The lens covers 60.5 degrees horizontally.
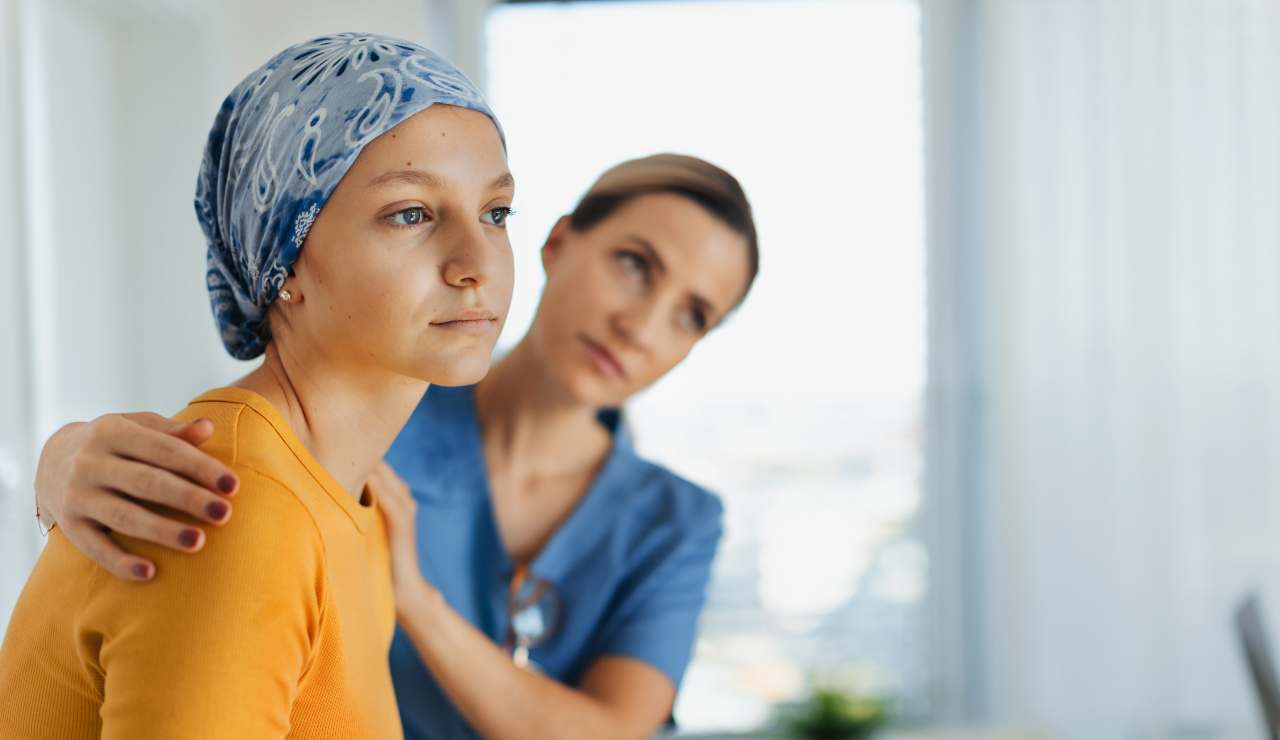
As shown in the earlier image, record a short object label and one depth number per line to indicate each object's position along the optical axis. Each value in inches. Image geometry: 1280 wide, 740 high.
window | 111.1
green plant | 98.7
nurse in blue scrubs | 39.2
